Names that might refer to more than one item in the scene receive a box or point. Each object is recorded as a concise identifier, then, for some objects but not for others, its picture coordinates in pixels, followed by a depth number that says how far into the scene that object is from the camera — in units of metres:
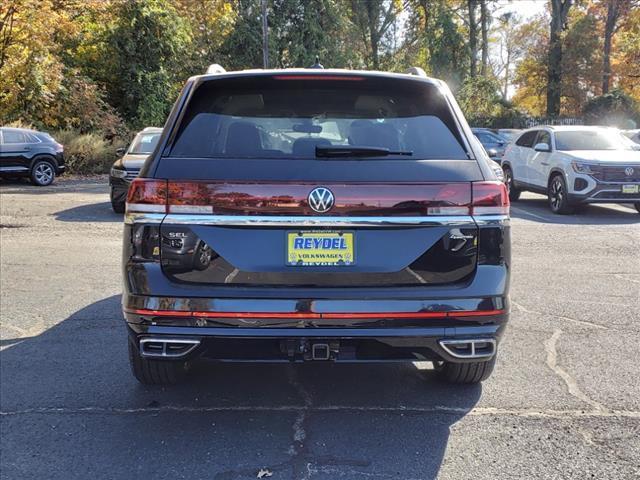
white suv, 12.07
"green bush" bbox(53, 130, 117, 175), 21.61
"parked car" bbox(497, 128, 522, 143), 27.99
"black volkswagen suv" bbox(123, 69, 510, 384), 3.15
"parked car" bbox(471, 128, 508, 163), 24.62
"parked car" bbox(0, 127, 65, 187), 17.06
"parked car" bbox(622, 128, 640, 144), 19.31
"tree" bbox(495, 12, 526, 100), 61.47
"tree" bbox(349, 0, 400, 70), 42.47
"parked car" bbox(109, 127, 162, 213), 12.00
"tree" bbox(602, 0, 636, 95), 39.34
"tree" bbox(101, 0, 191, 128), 24.86
